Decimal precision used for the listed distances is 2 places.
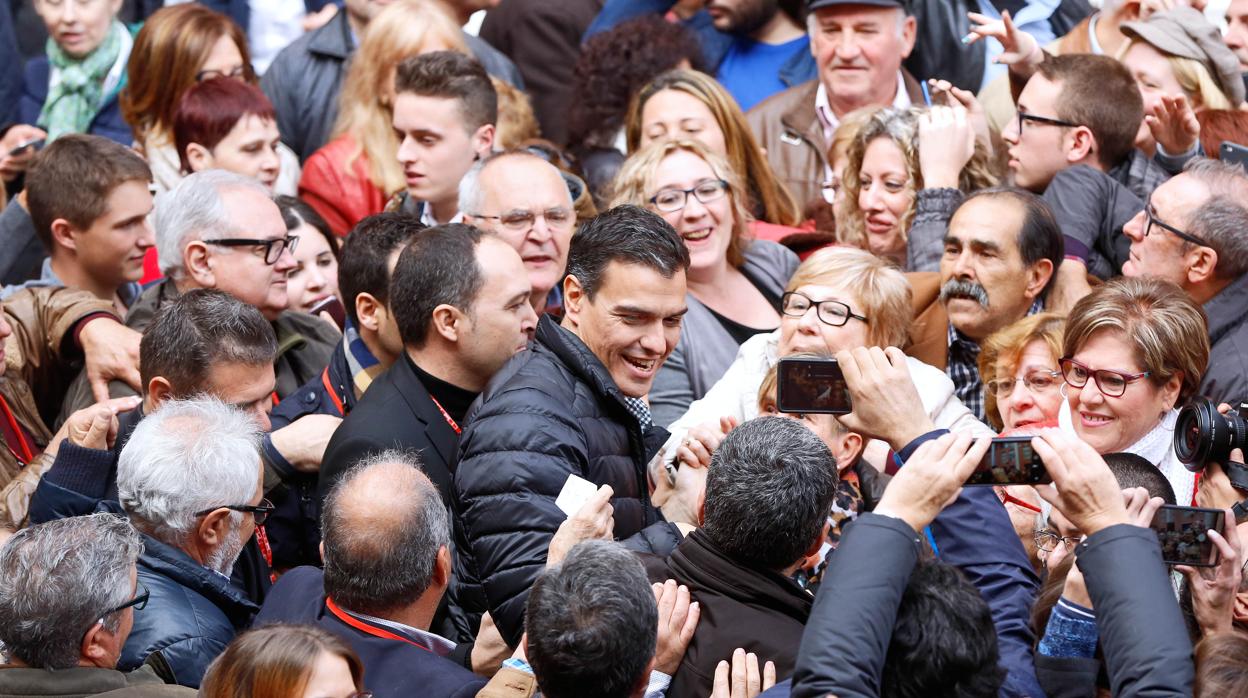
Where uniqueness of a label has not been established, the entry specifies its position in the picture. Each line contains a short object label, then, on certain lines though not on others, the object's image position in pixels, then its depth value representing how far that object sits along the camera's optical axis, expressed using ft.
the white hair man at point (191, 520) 27.22
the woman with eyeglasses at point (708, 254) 38.81
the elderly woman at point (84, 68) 53.57
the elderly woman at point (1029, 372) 34.30
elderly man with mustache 37.50
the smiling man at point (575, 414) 27.25
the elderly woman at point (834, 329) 34.81
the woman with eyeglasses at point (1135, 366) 30.86
